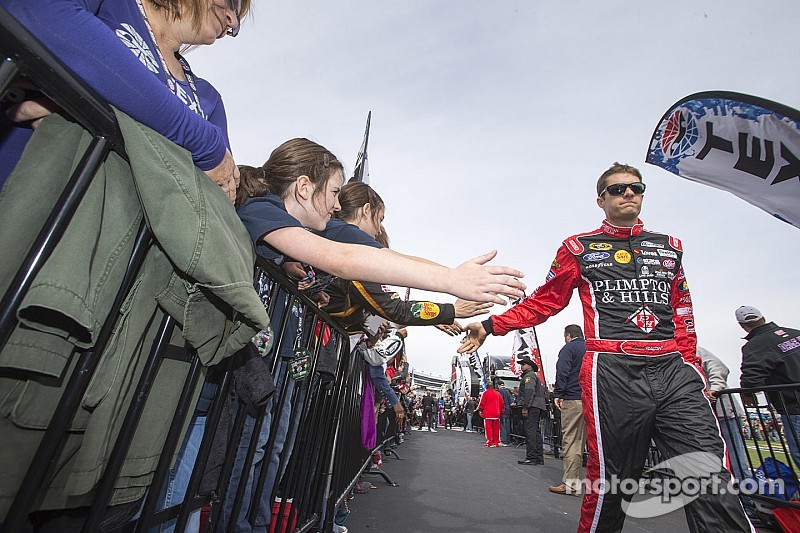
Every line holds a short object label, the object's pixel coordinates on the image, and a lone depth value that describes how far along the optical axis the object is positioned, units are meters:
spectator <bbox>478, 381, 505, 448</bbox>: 14.31
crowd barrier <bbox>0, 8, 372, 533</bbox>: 0.74
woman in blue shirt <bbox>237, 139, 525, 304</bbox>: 1.28
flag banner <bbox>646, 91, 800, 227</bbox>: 2.94
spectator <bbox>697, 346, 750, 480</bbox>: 3.85
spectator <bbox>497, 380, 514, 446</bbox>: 15.63
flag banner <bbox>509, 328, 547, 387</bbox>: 11.84
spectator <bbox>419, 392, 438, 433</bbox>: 24.78
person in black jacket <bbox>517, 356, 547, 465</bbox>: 8.91
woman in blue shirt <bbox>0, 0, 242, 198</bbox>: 0.78
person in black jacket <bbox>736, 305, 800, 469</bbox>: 4.57
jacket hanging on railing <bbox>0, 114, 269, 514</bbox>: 0.73
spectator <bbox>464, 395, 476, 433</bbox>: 25.06
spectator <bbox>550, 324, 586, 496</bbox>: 5.73
